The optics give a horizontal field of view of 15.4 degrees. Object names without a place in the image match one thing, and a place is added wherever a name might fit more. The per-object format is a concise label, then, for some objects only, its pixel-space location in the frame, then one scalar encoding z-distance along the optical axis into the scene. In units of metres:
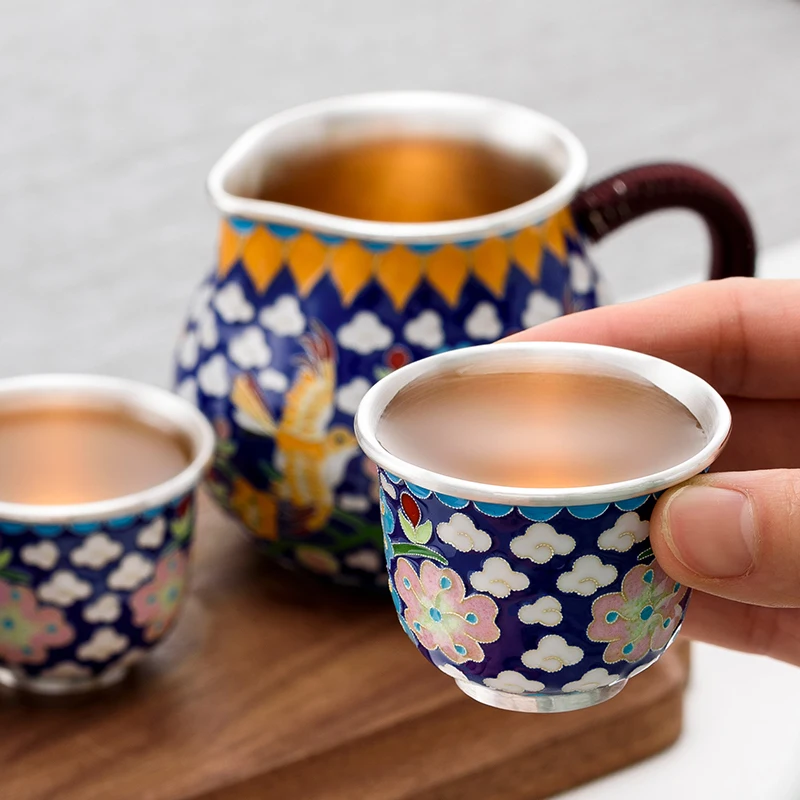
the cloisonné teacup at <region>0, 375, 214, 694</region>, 0.54
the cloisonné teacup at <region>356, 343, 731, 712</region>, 0.44
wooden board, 0.54
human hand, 0.52
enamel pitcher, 0.55
